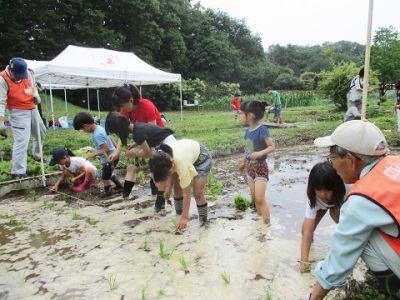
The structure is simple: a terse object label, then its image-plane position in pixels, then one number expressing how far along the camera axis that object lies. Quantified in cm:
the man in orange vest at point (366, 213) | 136
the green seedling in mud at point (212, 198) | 448
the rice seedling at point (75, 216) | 393
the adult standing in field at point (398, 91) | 834
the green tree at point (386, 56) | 2491
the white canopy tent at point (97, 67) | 981
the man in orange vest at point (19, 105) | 524
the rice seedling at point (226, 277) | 235
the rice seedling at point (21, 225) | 371
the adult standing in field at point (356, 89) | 767
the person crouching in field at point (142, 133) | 380
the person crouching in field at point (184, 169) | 298
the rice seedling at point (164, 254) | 282
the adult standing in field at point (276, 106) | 1288
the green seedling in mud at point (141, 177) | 565
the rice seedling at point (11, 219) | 391
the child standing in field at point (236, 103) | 1596
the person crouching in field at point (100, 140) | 462
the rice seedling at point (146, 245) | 303
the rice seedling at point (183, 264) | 259
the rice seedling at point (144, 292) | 221
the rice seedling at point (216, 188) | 477
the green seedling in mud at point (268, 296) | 204
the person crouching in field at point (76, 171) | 498
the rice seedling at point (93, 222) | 375
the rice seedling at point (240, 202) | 399
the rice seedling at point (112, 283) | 236
